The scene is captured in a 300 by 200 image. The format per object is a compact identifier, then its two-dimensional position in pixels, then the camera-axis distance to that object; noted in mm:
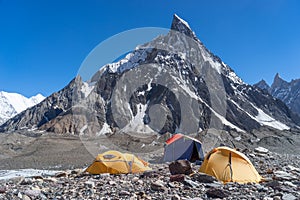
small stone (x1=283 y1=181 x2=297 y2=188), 8957
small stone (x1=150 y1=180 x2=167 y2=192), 8258
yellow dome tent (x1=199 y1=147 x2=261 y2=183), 10484
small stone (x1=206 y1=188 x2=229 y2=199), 7742
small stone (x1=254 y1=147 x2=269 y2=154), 22309
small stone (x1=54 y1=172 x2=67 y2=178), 13850
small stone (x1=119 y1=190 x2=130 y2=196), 7914
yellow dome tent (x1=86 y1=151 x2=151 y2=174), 13211
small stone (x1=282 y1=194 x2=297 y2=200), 7375
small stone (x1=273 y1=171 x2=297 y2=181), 10410
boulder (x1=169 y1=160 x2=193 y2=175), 11016
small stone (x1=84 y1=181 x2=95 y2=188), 9113
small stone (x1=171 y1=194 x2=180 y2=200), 7297
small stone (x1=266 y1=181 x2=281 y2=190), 8680
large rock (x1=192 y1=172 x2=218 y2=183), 9527
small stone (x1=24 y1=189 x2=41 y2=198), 7886
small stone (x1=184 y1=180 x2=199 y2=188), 8695
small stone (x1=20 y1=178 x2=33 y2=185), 11064
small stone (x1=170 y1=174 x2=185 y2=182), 9338
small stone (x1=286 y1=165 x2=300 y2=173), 13969
